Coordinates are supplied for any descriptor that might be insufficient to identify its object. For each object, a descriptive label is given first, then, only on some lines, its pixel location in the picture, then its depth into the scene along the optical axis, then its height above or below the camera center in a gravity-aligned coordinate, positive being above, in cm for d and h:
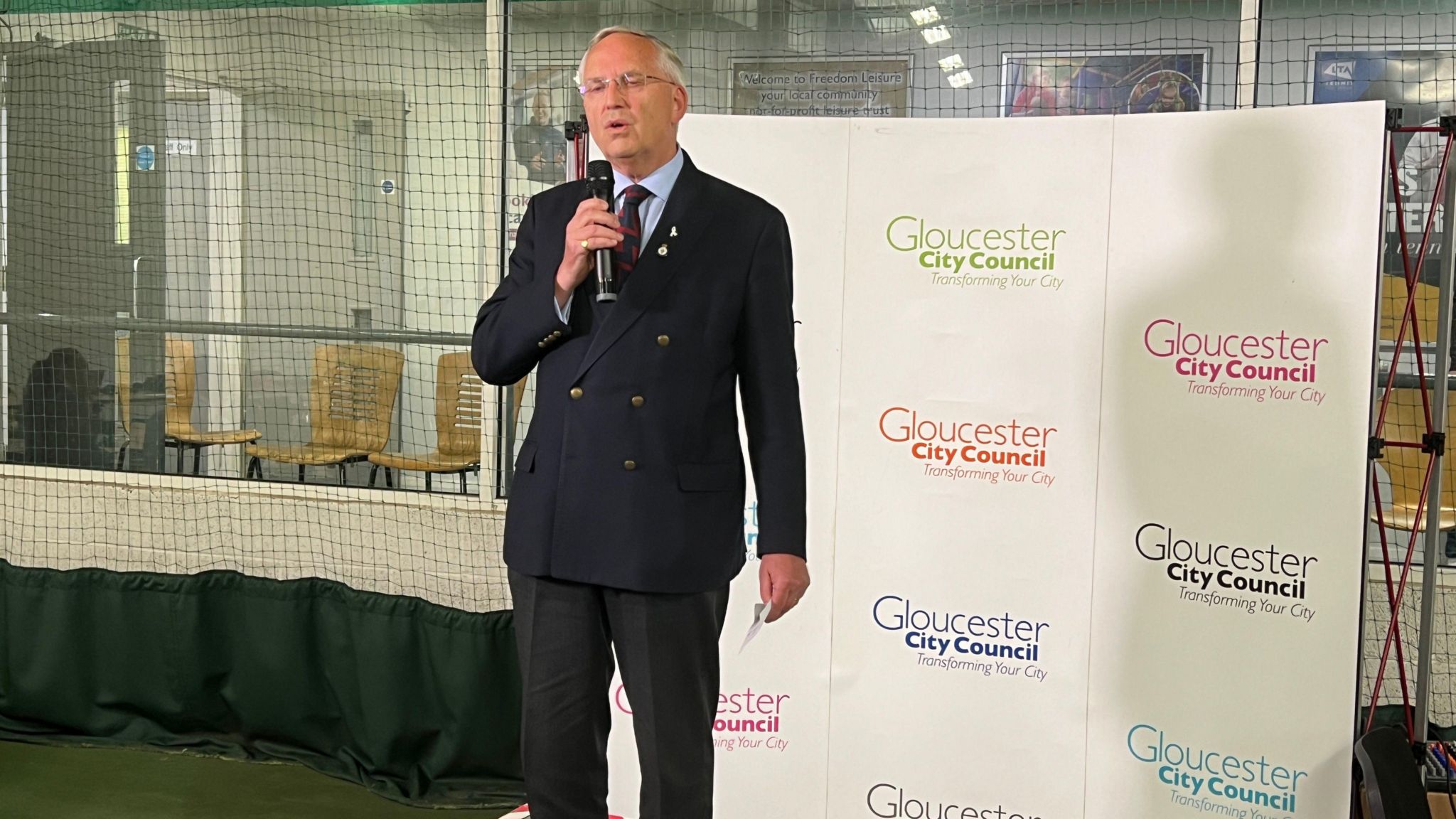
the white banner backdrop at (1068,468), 290 -23
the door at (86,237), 533 +39
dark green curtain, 398 -103
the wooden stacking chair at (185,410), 524 -28
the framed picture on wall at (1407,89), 429 +91
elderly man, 213 -16
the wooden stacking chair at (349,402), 502 -22
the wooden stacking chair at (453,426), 485 -29
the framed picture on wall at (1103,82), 448 +95
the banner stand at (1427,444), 289 -14
